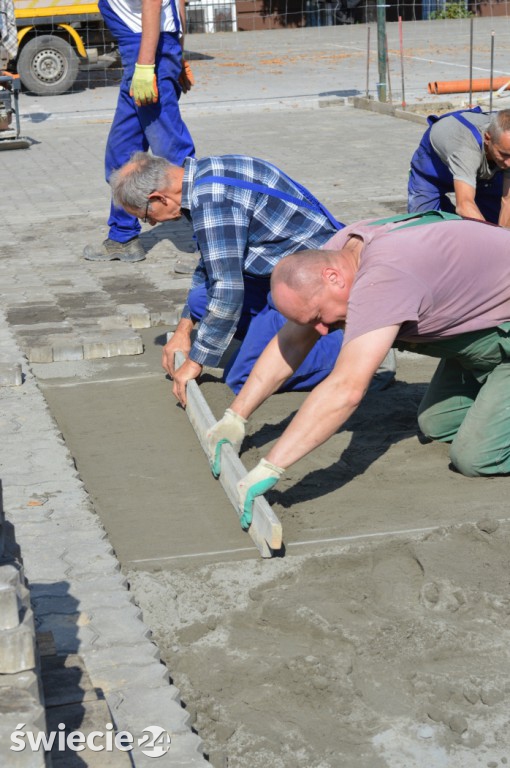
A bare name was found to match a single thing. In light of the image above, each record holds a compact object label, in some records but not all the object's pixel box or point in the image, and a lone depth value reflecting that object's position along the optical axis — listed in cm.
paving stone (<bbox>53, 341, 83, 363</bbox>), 607
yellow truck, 1678
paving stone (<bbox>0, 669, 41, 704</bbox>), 236
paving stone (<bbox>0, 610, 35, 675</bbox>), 237
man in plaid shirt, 478
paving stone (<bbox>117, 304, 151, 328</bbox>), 650
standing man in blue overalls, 726
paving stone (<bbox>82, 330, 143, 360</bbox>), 608
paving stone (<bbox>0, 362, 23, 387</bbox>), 559
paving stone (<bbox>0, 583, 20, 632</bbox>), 239
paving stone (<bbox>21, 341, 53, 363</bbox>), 606
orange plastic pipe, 1524
